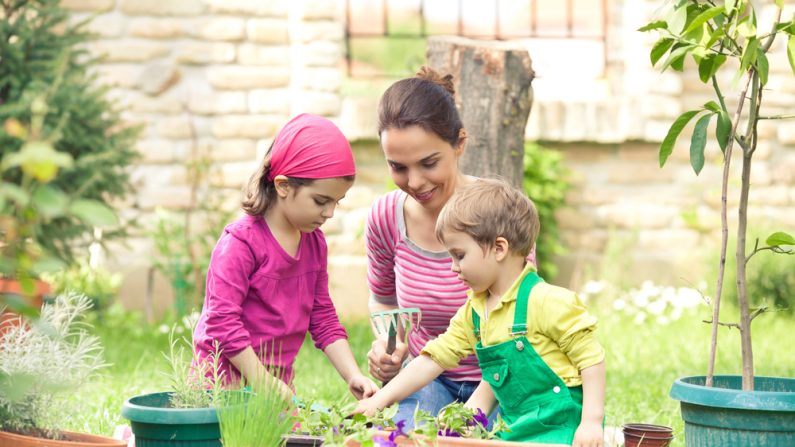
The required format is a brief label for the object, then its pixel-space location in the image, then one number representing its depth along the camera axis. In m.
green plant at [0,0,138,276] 5.88
